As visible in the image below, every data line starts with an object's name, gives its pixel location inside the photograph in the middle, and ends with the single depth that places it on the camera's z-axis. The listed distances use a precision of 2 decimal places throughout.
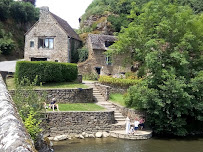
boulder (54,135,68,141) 17.03
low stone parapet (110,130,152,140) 17.58
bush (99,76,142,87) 27.83
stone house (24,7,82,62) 34.46
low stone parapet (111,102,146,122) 20.34
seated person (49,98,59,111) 19.27
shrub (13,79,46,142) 11.96
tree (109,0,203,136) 18.75
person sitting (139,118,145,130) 19.38
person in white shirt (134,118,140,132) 18.53
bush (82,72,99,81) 32.50
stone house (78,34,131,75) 35.47
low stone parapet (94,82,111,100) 24.72
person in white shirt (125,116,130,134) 18.17
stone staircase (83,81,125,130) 19.36
